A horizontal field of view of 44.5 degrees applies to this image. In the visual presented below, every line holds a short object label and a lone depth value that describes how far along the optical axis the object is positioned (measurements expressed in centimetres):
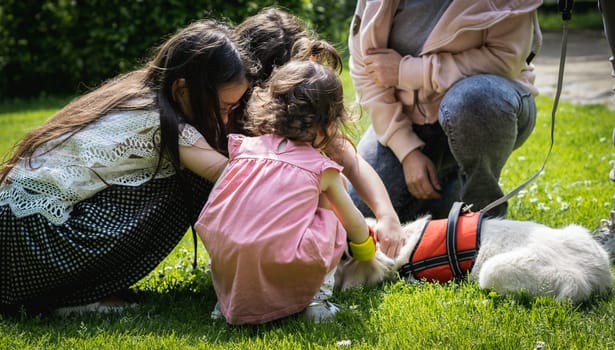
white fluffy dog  273
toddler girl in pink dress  260
